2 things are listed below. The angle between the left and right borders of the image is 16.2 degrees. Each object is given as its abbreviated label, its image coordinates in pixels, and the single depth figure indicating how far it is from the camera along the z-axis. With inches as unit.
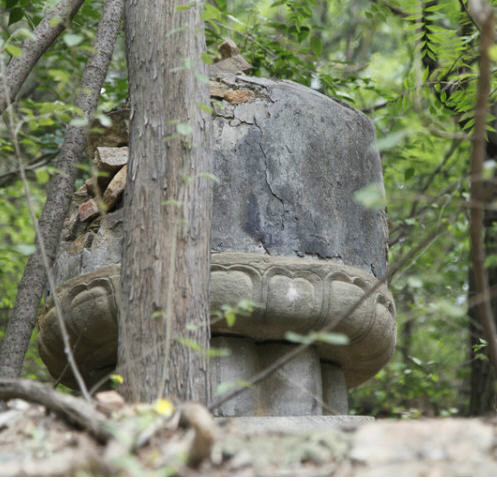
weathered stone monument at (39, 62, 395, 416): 233.6
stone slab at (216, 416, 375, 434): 227.6
